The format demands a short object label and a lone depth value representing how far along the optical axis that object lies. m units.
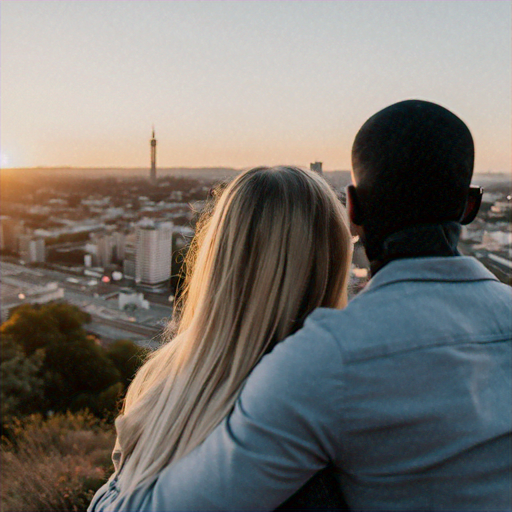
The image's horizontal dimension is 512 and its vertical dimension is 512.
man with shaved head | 0.47
